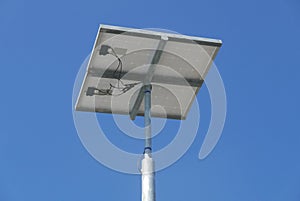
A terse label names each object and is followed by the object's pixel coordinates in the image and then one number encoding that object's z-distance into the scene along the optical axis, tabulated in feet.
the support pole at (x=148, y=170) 25.71
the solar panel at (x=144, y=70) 28.40
